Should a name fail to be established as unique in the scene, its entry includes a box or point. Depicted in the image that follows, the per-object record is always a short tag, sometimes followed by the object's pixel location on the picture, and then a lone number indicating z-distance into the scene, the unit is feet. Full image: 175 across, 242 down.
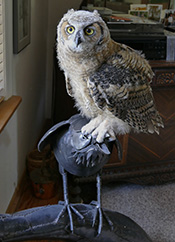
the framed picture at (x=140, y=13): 7.93
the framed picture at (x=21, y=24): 5.49
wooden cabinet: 6.92
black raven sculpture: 3.37
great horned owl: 3.50
